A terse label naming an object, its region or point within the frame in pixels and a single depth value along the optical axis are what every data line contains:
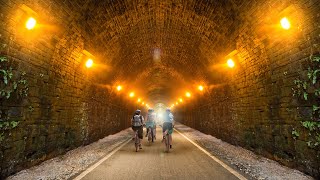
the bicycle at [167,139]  9.77
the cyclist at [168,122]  10.28
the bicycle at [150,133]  13.35
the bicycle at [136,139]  9.73
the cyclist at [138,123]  10.56
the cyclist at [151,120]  13.23
